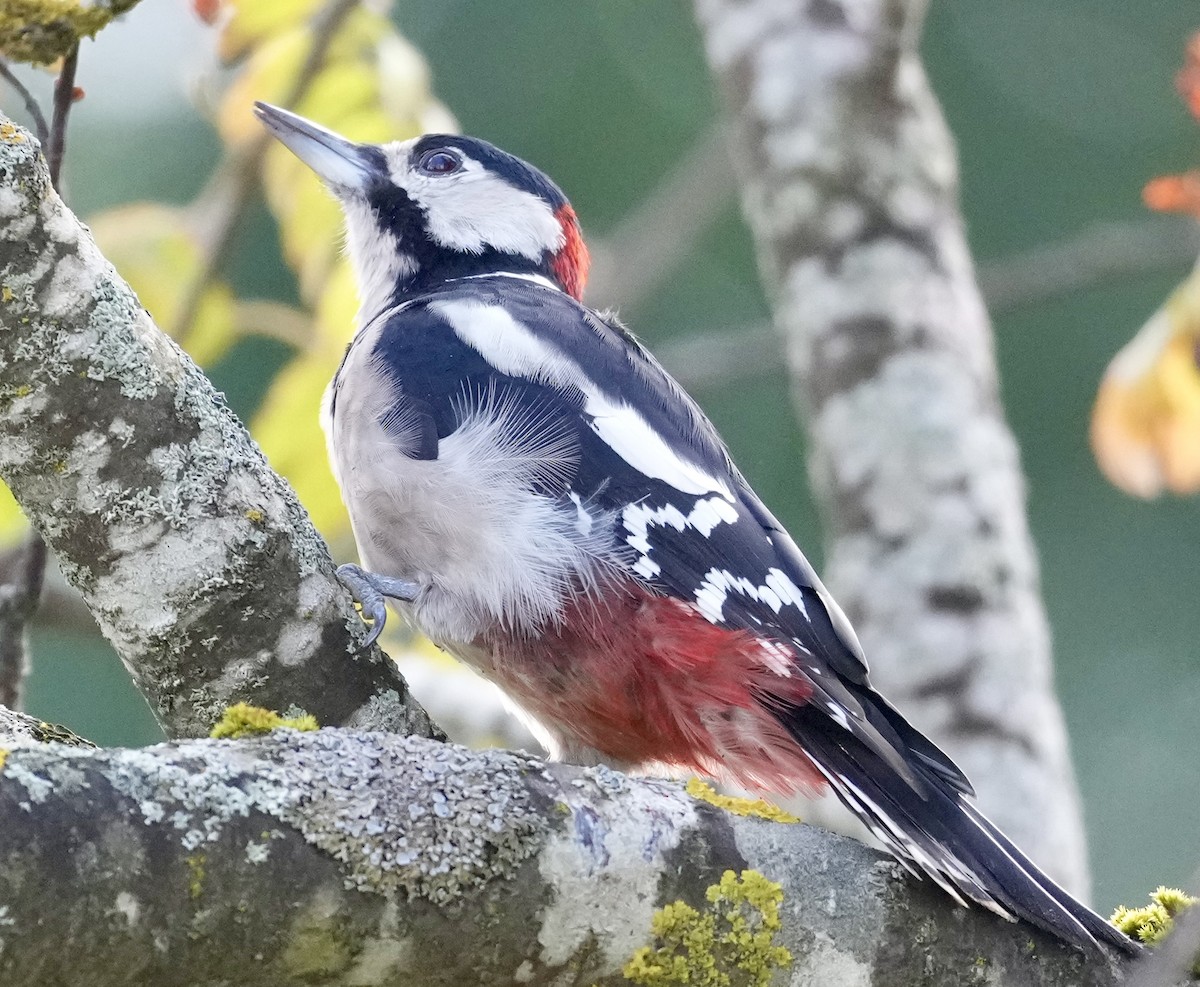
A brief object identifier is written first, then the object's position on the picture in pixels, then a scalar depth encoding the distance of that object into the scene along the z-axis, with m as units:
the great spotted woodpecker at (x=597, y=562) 3.54
